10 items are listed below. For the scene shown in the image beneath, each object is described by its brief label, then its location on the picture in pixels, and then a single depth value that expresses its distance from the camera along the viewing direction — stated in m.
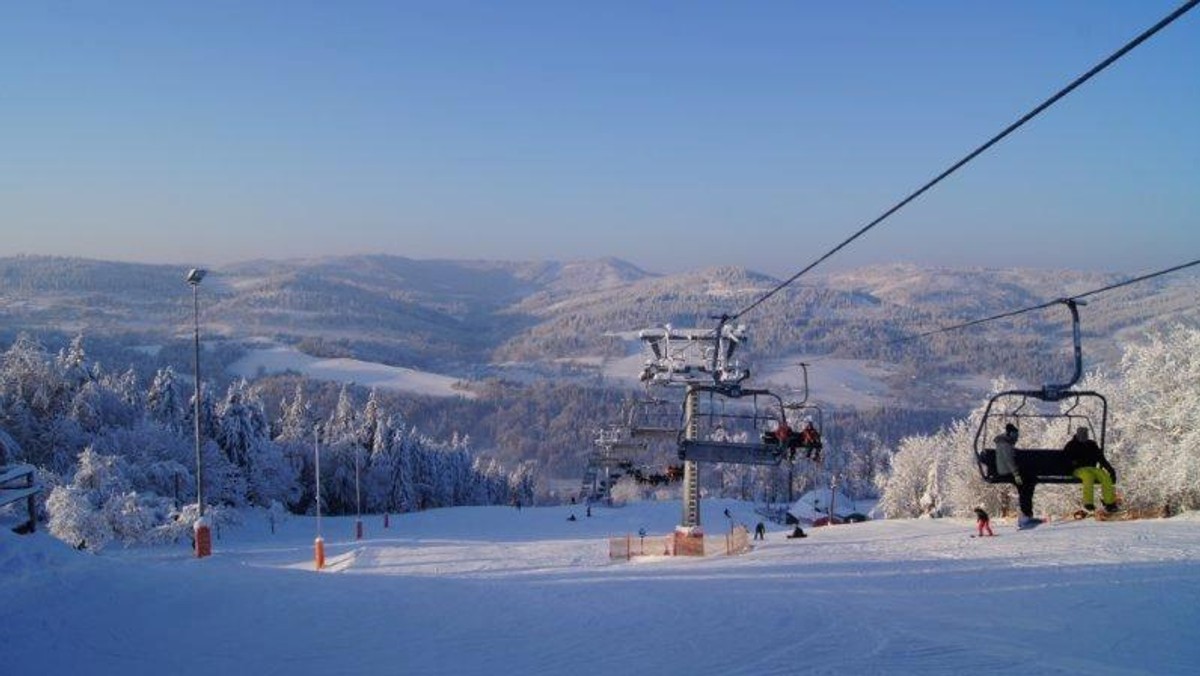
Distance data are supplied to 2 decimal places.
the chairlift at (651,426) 25.00
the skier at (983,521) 26.06
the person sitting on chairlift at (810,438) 17.55
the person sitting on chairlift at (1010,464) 10.83
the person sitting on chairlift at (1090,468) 10.44
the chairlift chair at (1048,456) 9.89
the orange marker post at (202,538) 16.11
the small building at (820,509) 65.94
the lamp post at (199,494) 16.17
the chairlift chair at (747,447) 17.59
